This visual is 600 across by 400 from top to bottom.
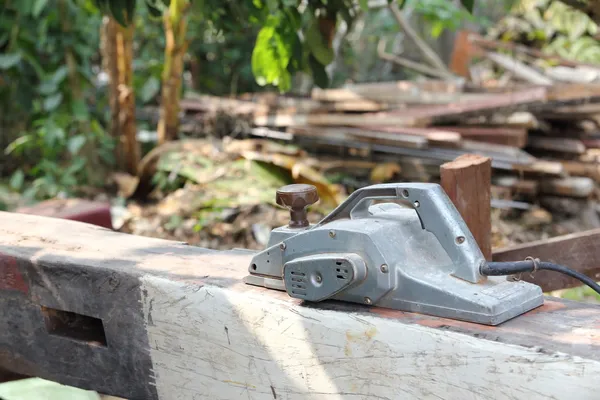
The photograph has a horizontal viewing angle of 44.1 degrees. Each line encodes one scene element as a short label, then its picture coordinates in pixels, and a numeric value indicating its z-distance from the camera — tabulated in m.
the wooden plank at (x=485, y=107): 5.42
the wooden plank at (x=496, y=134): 5.33
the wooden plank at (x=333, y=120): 5.44
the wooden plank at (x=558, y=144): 5.53
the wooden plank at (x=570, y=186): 5.30
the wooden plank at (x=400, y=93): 5.99
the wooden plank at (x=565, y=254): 2.10
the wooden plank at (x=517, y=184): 5.28
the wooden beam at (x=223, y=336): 1.27
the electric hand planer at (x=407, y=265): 1.40
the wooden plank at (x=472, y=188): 1.95
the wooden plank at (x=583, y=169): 5.44
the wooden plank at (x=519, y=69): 7.28
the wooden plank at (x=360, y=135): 5.19
